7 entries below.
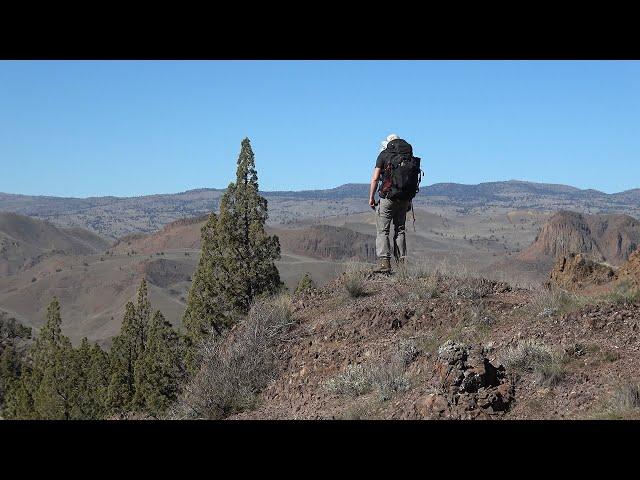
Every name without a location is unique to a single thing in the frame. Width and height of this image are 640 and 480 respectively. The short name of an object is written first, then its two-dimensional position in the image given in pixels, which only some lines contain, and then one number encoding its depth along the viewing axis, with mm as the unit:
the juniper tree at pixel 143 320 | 32562
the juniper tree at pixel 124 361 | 29203
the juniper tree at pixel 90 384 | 30781
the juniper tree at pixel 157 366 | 23064
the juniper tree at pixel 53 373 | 31078
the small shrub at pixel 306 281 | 24448
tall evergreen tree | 21547
